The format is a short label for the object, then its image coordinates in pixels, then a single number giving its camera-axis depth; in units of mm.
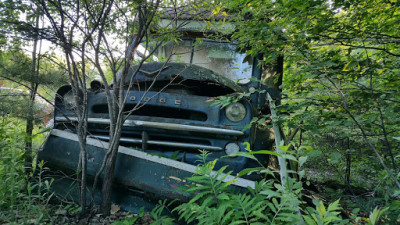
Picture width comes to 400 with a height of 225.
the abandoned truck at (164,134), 2119
